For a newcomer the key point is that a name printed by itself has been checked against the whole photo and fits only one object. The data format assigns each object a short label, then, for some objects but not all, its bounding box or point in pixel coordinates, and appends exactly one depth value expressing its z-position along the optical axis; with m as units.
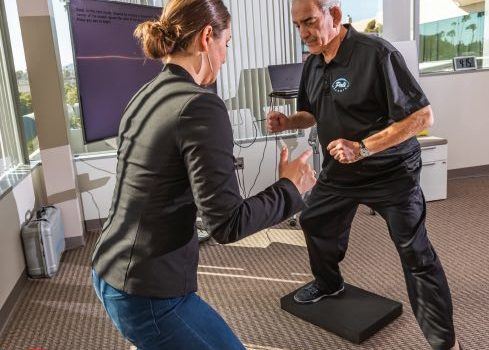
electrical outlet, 4.00
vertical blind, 4.09
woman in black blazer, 1.00
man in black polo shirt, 1.80
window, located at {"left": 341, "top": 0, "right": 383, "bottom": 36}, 4.45
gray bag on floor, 2.97
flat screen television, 2.62
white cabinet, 4.07
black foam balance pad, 2.20
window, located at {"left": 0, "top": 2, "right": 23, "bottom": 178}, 3.21
